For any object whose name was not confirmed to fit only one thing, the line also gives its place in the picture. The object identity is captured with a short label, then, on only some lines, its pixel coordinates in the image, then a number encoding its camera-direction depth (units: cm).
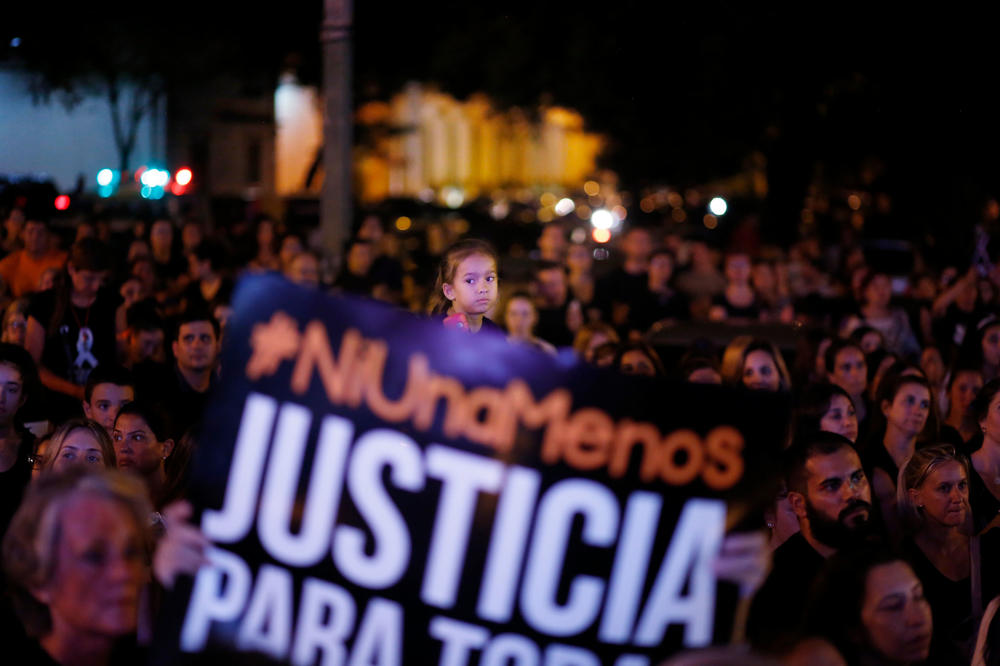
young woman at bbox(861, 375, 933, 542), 753
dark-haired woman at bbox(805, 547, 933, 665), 396
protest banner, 341
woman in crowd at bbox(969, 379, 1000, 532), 658
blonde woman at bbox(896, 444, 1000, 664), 555
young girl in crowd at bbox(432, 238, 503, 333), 645
